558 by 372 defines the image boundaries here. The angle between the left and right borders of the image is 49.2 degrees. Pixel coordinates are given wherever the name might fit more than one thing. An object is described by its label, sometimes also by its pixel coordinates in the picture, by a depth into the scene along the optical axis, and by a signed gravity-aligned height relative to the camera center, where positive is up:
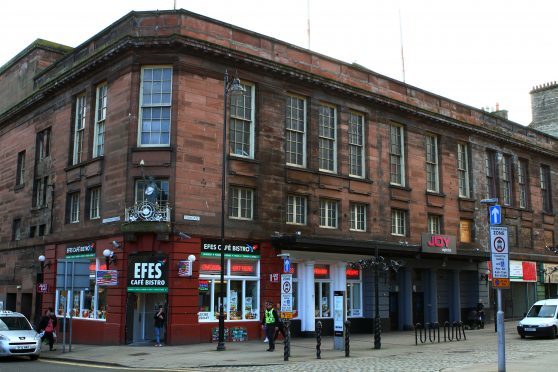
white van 26.53 -1.46
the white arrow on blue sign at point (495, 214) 15.60 +1.85
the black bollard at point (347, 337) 21.08 -1.77
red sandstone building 26.25 +5.21
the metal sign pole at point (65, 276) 22.78 +0.26
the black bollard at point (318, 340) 20.29 -1.80
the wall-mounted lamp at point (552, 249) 47.22 +2.94
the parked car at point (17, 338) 20.77 -1.87
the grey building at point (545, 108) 53.94 +16.00
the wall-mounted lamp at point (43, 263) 30.78 +1.06
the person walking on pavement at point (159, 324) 24.41 -1.58
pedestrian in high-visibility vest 22.81 -1.41
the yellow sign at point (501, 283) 14.74 +0.10
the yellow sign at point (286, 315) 21.64 -1.04
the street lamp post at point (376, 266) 23.61 +1.00
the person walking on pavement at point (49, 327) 24.33 -1.72
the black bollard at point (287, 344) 19.75 -1.90
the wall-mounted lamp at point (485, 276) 39.65 +0.70
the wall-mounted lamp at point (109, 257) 26.03 +1.17
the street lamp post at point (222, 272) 22.56 +0.46
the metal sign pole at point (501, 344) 14.33 -1.33
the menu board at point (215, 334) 26.14 -2.08
